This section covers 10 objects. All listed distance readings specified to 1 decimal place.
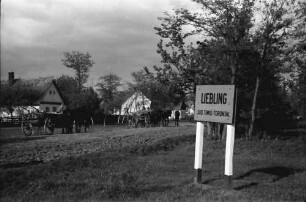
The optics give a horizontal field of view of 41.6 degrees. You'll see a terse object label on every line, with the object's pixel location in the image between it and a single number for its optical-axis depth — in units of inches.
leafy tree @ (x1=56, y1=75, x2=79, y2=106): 2935.3
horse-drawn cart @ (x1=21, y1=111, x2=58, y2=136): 890.1
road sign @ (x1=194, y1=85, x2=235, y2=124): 309.9
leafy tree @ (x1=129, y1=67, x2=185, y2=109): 768.9
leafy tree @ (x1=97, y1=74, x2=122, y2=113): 3400.6
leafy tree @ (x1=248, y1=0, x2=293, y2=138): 705.0
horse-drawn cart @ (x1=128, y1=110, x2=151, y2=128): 1336.7
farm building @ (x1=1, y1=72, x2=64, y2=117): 2304.3
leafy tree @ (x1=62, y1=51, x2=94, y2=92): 3237.5
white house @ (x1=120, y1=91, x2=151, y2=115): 2930.6
